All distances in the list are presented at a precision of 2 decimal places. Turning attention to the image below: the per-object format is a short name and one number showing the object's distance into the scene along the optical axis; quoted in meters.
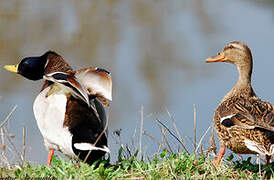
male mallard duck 9.18
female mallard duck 9.88
